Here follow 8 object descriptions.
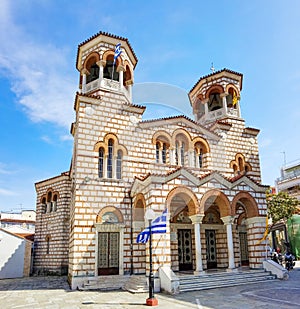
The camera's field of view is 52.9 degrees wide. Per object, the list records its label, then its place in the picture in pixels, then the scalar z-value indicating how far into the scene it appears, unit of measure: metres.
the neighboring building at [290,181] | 37.09
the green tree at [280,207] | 24.40
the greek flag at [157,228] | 11.57
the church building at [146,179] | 14.39
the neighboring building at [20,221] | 29.47
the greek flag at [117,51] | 17.55
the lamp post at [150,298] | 9.86
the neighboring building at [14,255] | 22.38
